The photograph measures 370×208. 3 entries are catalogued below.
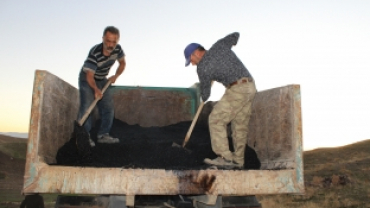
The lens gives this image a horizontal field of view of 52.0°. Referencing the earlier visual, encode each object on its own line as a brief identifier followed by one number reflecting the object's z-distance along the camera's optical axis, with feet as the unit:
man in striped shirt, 11.50
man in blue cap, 10.39
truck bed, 7.86
